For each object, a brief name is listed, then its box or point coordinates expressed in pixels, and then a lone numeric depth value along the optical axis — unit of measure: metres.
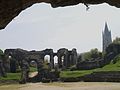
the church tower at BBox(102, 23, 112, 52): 193.50
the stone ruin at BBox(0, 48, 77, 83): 67.81
